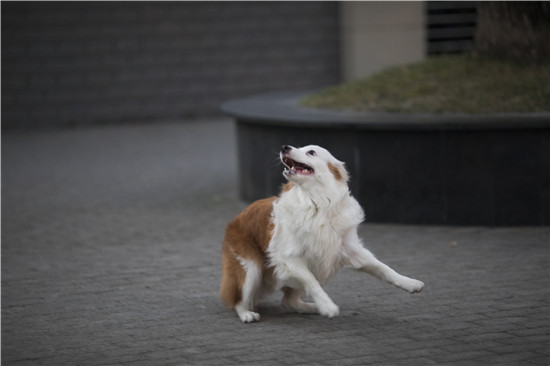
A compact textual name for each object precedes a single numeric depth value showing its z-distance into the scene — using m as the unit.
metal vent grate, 40.44
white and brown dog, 10.58
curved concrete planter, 16.59
